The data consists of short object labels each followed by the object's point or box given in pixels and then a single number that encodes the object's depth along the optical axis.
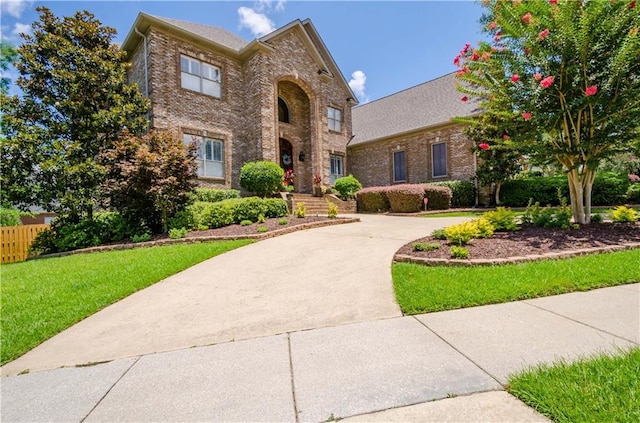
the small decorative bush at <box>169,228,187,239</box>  7.95
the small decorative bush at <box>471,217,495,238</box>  5.79
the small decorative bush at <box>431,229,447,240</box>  5.99
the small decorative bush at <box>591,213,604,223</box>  6.77
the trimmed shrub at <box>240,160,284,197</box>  12.33
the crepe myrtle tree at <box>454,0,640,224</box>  5.46
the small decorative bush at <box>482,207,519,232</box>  6.29
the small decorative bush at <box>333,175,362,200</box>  15.16
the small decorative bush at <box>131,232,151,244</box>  7.96
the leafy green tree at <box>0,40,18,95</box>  18.11
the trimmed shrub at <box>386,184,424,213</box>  13.14
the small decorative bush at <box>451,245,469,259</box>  4.59
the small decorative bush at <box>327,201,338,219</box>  10.08
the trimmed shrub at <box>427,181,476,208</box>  14.82
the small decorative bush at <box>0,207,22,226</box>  14.04
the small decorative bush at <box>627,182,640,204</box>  12.34
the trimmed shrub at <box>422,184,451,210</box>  14.05
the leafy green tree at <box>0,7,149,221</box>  8.21
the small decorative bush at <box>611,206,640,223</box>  6.58
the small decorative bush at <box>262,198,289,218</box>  10.25
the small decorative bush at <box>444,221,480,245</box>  5.20
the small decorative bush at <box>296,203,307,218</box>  10.19
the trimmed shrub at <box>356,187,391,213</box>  14.12
